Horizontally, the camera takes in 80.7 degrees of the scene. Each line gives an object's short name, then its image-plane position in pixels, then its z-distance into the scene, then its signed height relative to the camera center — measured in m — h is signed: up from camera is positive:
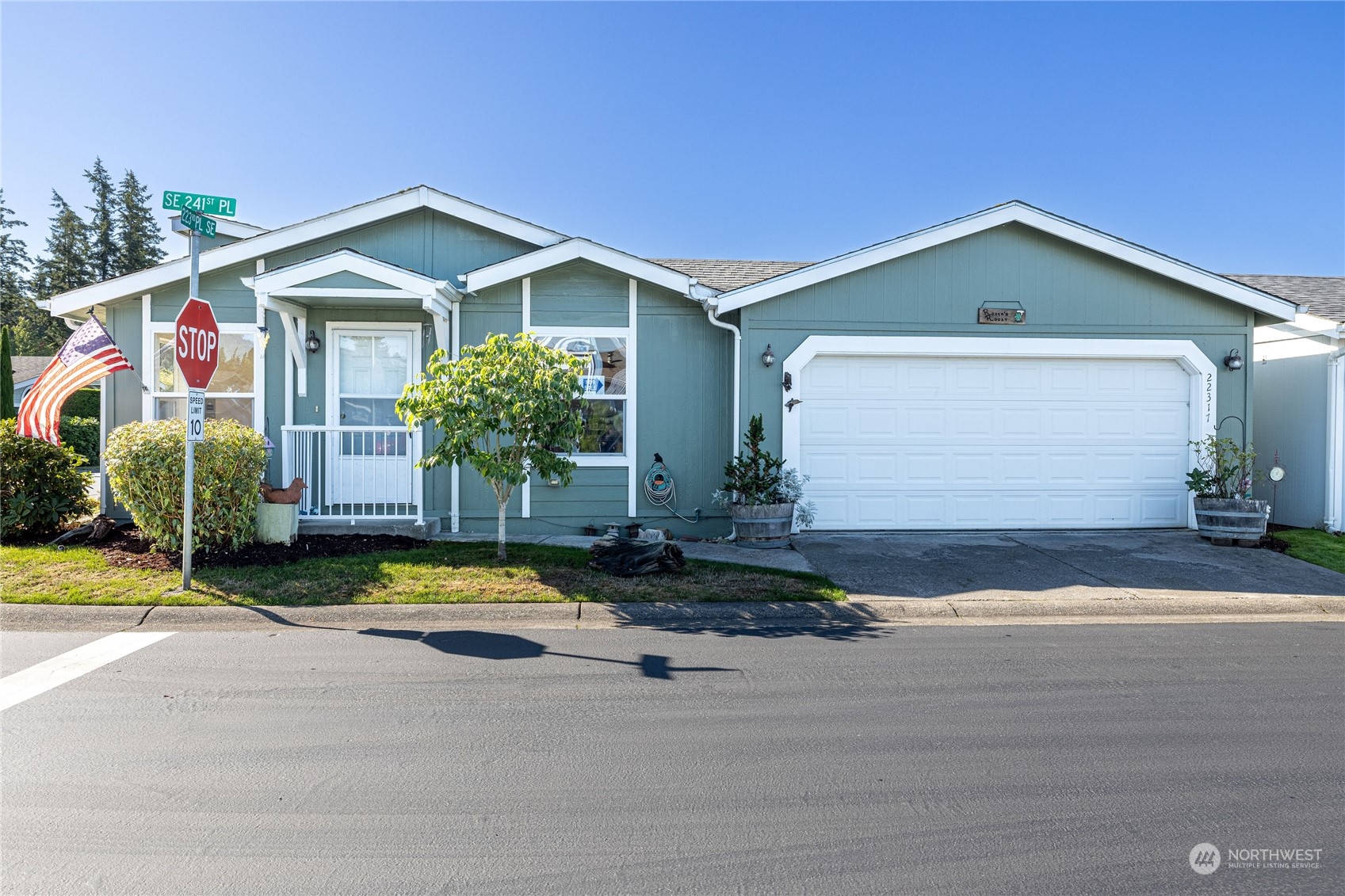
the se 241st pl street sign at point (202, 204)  6.61 +1.96
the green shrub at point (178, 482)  7.75 -0.49
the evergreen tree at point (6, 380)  18.30 +1.18
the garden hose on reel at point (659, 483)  10.07 -0.61
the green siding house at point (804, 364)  9.90 +0.92
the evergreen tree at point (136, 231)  45.34 +11.68
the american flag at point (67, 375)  8.35 +0.62
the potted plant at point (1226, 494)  9.15 -0.66
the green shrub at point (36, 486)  8.79 -0.64
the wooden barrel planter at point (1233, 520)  9.12 -0.93
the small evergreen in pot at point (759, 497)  9.12 -0.70
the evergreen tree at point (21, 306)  43.34 +6.87
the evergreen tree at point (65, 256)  43.66 +9.77
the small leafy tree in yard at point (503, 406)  7.35 +0.26
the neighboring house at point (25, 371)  28.64 +2.35
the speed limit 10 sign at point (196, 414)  6.75 +0.15
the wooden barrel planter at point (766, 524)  9.09 -1.02
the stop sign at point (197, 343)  6.67 +0.77
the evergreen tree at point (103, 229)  44.88 +11.55
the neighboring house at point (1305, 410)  10.25 +0.43
